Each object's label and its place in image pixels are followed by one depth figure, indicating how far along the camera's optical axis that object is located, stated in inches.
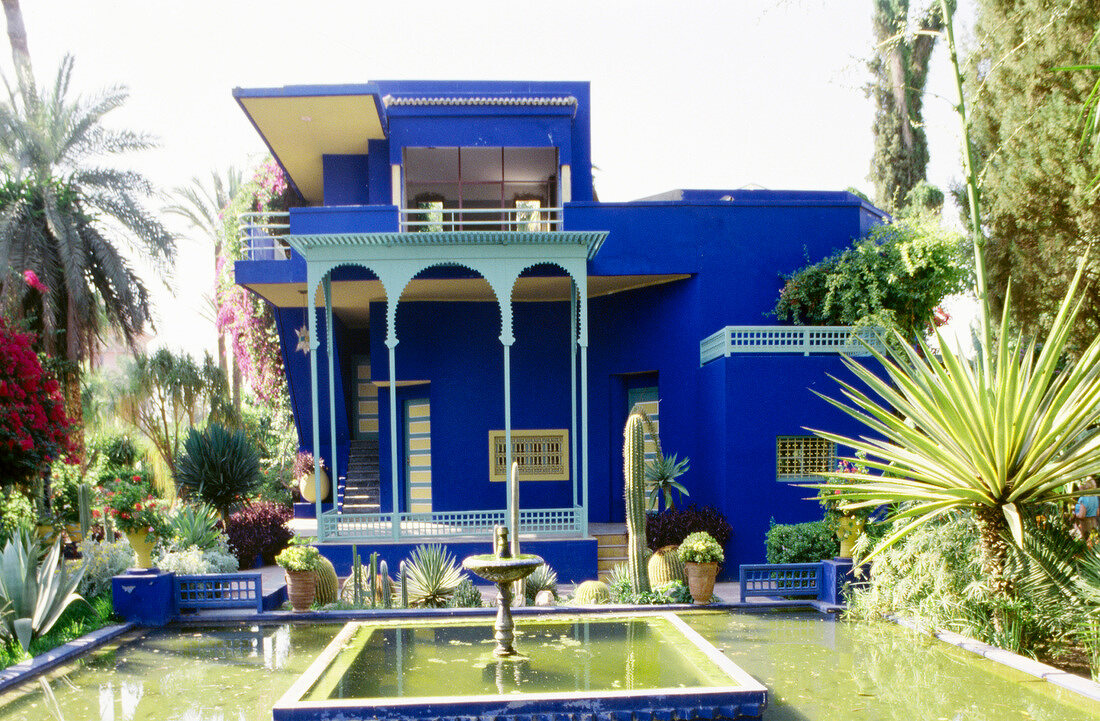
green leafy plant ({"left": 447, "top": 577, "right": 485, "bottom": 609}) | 371.9
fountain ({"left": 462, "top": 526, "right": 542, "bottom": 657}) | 262.1
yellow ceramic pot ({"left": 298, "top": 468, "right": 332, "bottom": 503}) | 653.3
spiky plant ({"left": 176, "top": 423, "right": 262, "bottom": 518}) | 501.7
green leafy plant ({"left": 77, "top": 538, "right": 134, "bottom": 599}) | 369.4
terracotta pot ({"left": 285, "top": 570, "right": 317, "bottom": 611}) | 363.3
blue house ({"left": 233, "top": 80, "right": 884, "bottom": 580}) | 459.8
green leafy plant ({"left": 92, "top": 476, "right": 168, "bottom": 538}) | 388.8
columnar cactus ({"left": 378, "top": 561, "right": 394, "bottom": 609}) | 372.5
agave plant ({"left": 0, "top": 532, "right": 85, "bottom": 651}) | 292.7
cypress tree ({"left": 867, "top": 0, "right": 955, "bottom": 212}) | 858.1
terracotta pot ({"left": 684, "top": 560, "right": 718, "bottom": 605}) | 373.1
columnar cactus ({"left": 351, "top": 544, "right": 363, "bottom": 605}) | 372.5
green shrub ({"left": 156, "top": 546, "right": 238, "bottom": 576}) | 385.4
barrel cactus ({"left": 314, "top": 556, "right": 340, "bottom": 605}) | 378.6
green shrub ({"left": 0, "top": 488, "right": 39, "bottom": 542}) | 392.7
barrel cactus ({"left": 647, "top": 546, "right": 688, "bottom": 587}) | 396.2
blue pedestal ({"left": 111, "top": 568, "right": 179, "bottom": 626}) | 350.9
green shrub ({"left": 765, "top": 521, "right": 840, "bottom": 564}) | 408.2
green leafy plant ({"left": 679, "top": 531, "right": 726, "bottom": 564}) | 371.9
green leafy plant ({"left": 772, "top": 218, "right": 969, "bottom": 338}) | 470.0
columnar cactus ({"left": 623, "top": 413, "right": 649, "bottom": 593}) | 379.6
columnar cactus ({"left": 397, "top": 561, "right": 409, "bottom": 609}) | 366.9
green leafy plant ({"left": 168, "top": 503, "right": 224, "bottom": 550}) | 420.5
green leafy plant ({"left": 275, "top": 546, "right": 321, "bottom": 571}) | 361.7
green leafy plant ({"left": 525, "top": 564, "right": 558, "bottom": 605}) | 388.8
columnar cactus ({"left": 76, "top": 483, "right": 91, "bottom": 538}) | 436.5
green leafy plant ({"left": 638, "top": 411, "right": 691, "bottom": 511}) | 465.4
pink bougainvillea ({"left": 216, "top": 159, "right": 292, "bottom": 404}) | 680.4
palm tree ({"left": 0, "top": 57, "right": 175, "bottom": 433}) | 588.1
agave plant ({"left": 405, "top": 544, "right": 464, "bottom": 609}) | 377.1
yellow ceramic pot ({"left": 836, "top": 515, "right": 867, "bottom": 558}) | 366.3
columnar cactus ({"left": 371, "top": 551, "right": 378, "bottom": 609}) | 373.7
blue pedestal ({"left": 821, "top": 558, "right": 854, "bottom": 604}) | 363.6
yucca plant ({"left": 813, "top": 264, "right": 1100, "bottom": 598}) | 239.0
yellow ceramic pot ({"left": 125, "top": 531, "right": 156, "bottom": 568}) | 392.8
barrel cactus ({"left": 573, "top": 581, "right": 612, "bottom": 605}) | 374.0
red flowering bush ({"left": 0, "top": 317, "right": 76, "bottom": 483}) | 389.1
